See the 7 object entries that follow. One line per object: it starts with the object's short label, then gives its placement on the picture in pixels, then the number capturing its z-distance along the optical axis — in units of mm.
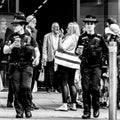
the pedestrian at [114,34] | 13578
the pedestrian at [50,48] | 17797
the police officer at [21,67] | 11688
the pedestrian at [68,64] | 13102
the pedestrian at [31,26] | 13781
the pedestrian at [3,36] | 18453
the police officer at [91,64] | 11945
